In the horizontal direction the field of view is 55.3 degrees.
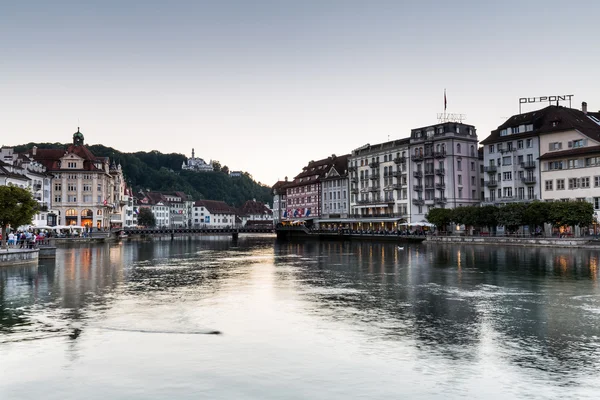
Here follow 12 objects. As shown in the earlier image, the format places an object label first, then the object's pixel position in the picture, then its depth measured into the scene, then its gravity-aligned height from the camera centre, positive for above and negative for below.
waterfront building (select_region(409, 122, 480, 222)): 113.00 +11.28
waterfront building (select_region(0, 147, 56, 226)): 100.06 +10.13
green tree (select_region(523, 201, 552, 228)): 83.25 +1.34
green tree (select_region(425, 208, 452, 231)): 102.63 +1.15
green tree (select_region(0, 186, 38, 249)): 56.47 +2.04
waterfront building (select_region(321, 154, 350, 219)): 147.25 +8.91
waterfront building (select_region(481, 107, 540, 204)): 100.44 +11.62
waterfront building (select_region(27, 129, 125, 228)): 140.25 +10.06
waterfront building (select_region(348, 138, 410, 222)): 124.88 +9.88
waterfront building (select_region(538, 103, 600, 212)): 88.50 +10.56
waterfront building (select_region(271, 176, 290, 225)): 180.12 +8.12
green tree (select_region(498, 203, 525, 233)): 88.31 +1.14
